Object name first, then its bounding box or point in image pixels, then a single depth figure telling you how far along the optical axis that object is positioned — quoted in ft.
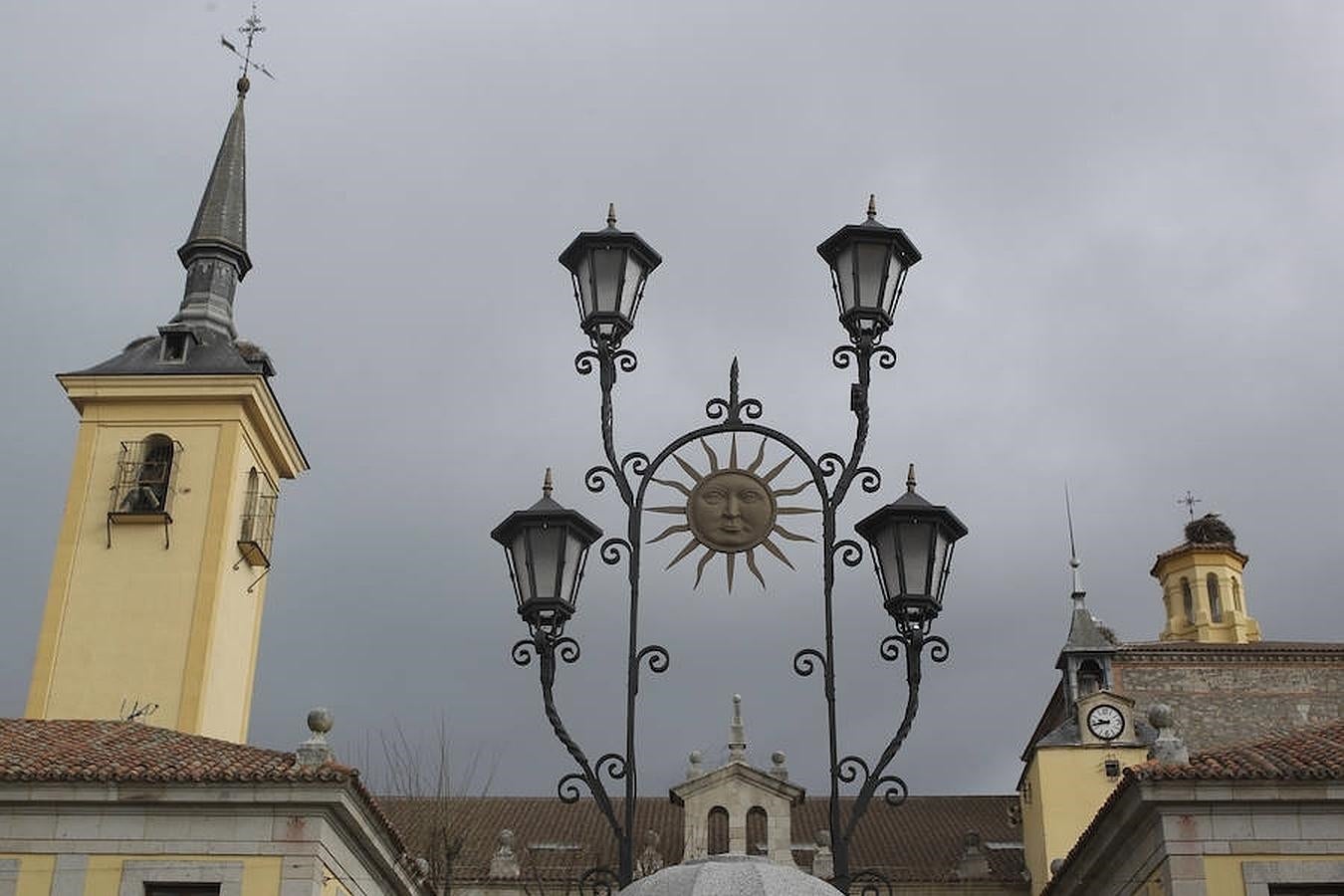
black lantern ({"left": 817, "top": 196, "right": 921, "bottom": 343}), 33.86
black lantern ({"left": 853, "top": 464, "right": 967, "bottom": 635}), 30.40
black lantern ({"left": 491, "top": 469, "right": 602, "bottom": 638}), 30.58
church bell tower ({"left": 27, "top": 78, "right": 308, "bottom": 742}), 98.27
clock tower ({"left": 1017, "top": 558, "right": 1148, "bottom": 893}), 119.65
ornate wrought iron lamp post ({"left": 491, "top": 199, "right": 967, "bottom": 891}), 29.78
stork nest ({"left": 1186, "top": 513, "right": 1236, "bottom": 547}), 174.70
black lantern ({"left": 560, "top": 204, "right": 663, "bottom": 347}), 33.86
